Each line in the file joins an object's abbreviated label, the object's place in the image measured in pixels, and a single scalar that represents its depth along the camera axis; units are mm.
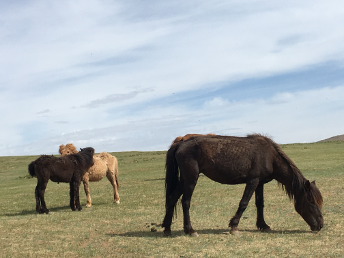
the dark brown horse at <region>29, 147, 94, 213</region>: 12641
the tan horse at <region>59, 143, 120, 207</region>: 14398
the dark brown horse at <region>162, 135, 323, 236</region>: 8078
